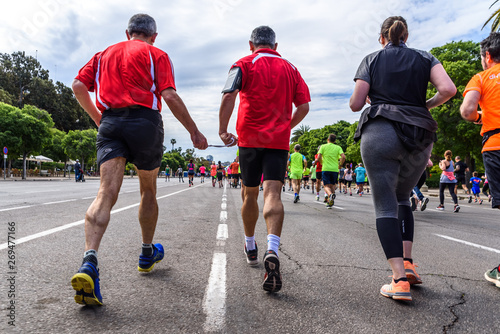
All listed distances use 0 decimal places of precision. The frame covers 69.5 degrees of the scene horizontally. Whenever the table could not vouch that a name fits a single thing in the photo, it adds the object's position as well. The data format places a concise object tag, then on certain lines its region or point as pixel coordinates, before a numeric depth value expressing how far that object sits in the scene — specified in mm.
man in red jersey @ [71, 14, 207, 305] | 2500
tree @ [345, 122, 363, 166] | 47862
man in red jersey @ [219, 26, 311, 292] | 3008
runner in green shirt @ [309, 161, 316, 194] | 18797
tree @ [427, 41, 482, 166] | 28156
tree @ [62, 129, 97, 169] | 53772
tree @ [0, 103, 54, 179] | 34250
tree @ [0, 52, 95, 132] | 74938
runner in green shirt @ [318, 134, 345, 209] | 10719
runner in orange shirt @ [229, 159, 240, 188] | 24659
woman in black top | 2609
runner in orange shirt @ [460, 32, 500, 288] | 3119
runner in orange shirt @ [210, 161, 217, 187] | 29047
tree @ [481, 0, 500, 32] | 16931
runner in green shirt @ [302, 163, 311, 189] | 25209
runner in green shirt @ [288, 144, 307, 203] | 12789
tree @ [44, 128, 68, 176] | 57906
